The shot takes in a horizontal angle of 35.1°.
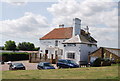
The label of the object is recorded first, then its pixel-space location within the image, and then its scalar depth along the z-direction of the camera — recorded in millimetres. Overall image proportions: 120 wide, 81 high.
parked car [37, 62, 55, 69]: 27781
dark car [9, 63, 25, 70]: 28234
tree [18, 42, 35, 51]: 102712
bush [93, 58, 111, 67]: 31859
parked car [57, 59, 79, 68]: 29269
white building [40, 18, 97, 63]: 42594
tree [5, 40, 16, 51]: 93788
